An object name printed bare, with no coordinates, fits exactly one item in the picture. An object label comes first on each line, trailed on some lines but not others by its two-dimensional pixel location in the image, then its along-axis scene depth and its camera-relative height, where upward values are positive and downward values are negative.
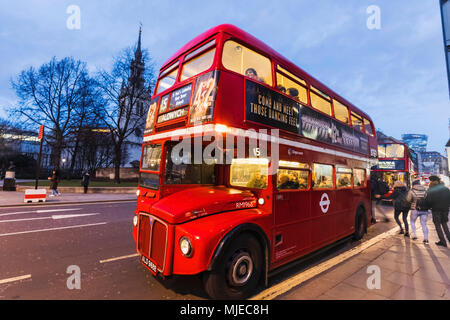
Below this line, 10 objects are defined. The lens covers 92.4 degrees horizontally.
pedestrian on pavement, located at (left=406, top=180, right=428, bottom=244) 6.17 -0.76
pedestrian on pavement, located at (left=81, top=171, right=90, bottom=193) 17.30 -0.71
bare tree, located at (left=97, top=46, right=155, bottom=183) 23.72 +9.59
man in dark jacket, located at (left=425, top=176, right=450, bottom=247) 5.84 -0.67
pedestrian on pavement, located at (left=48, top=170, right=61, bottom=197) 15.24 -0.96
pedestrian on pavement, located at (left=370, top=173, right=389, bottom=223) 8.79 -0.49
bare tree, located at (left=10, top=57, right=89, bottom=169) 23.23 +8.39
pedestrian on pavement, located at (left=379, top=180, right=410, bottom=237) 6.97 -0.74
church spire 25.64 +13.71
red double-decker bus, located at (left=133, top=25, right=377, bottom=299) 3.16 +0.13
